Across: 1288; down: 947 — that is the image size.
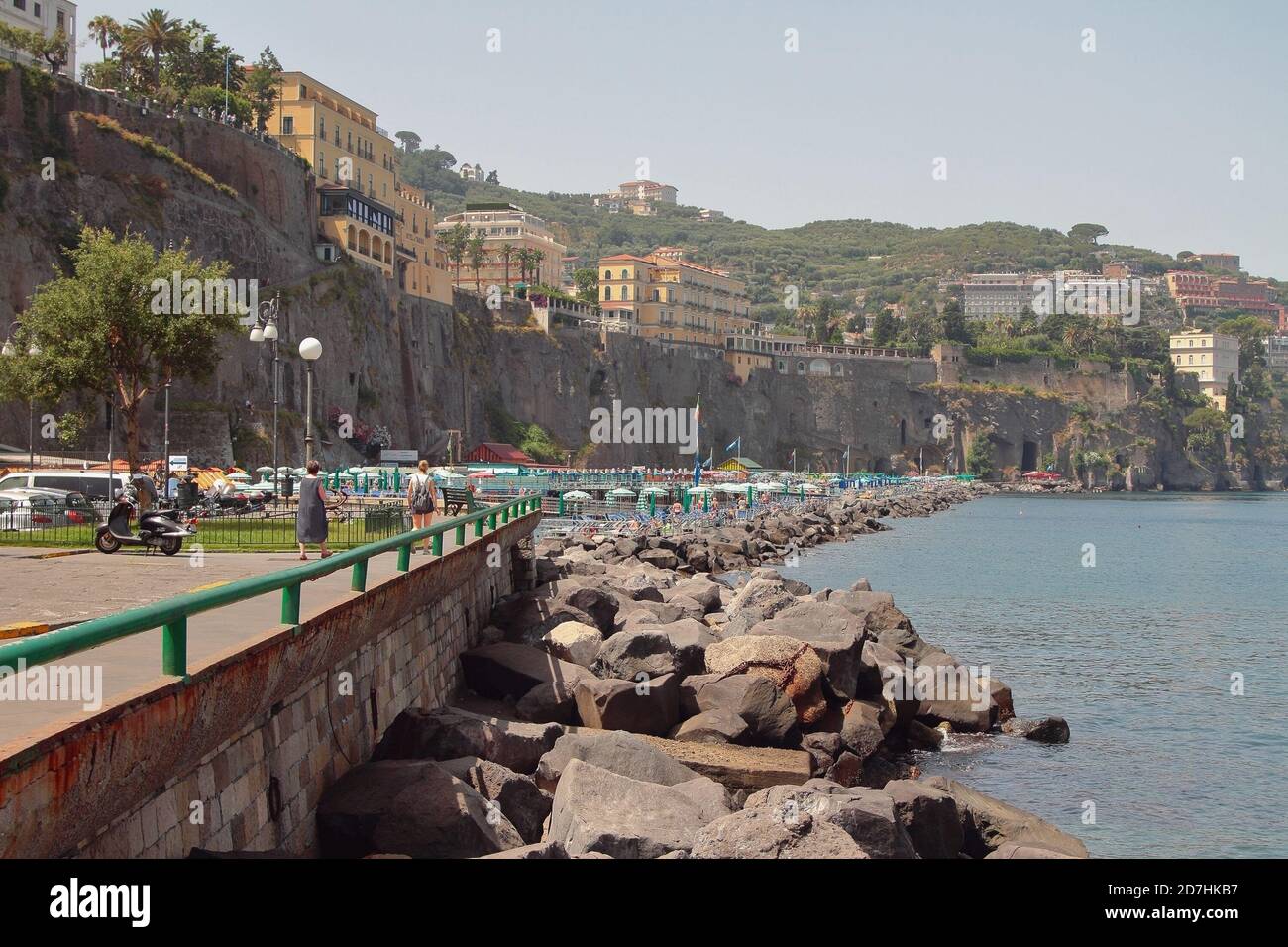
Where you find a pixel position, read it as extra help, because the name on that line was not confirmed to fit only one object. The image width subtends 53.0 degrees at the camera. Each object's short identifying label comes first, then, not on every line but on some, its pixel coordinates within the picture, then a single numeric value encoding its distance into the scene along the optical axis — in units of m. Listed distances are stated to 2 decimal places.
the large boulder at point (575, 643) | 20.19
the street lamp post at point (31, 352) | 32.47
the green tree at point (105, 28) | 82.44
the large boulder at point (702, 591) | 30.23
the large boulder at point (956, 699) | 21.73
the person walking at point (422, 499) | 22.00
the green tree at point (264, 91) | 85.00
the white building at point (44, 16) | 80.69
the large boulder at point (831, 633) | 19.45
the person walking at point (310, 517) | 18.69
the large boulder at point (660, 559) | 45.62
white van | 32.44
